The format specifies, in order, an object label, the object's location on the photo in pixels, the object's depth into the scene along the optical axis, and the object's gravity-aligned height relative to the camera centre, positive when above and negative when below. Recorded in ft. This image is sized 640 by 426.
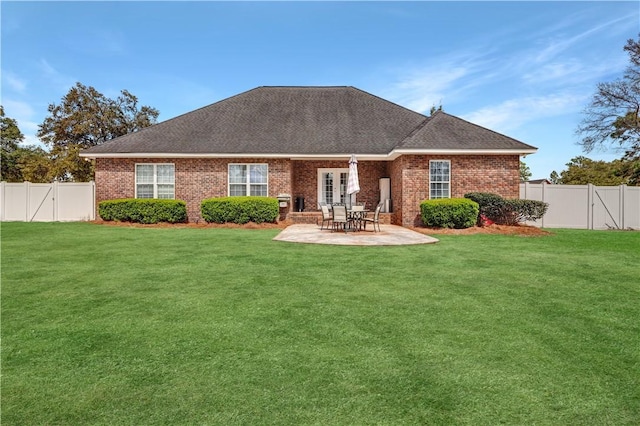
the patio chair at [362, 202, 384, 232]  45.99 -1.64
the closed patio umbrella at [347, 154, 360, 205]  47.32 +3.41
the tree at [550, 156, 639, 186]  135.33 +13.40
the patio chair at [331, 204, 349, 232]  45.03 -0.94
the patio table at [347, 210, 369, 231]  46.14 -1.25
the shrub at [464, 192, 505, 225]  50.19 +0.01
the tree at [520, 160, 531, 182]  170.45 +15.63
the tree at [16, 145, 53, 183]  106.52 +12.50
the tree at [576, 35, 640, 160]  92.12 +24.48
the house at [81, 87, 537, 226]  55.16 +8.43
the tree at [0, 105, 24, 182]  118.93 +22.39
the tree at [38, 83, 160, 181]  105.70 +26.31
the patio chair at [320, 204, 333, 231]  48.12 -0.99
